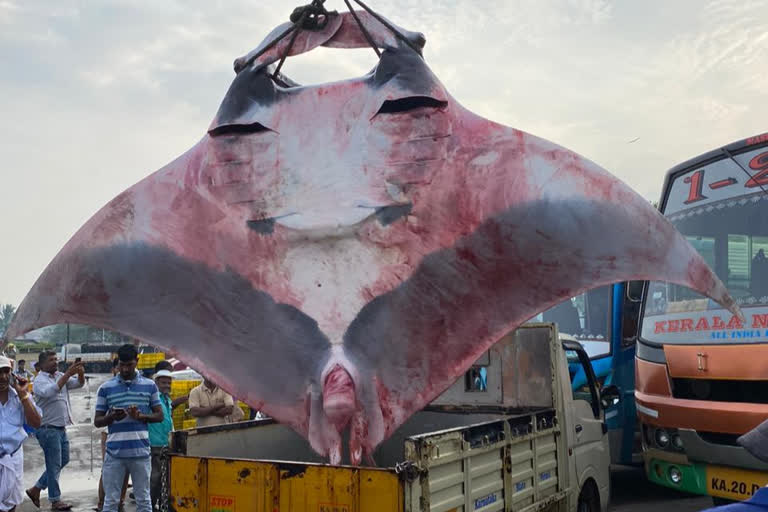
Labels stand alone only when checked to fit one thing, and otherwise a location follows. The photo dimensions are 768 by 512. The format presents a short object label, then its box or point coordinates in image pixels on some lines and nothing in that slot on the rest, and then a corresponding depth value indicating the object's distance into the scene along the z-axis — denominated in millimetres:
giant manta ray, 3465
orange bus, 5367
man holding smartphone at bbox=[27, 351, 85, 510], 7752
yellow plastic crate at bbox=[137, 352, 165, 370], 24381
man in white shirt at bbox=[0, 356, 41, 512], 5535
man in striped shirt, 5824
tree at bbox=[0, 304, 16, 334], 116938
